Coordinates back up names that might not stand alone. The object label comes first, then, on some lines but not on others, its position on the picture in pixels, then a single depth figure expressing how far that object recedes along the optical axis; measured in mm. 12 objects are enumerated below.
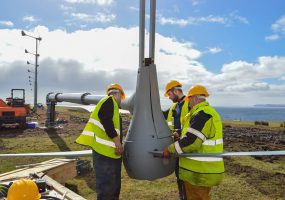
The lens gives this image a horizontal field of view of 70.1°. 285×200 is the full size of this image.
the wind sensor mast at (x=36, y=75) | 19273
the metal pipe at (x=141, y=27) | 2952
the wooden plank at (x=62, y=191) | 3532
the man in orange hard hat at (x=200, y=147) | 2730
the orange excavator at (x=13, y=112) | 12239
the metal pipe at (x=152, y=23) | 2914
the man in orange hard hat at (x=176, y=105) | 3727
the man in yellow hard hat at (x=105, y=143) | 2955
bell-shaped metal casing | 2791
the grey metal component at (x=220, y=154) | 1970
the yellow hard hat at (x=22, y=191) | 2076
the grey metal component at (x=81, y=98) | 3384
